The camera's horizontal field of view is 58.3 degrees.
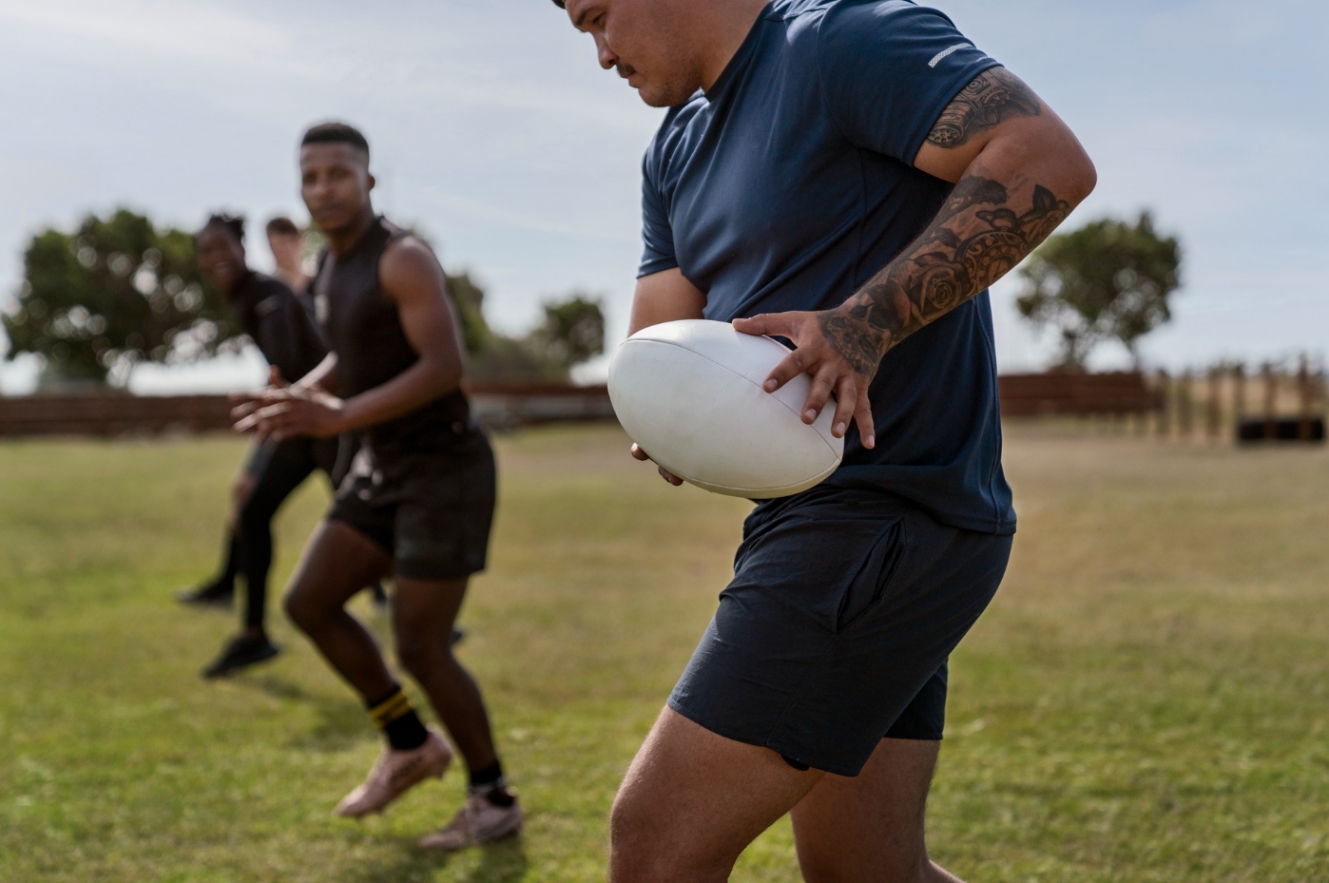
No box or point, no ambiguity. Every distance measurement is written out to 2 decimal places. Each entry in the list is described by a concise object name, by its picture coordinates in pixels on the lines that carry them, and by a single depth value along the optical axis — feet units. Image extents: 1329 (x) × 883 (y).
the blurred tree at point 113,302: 190.60
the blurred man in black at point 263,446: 22.93
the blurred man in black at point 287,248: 27.53
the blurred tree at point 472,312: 200.23
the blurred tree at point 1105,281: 214.28
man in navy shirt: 6.24
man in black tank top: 13.57
